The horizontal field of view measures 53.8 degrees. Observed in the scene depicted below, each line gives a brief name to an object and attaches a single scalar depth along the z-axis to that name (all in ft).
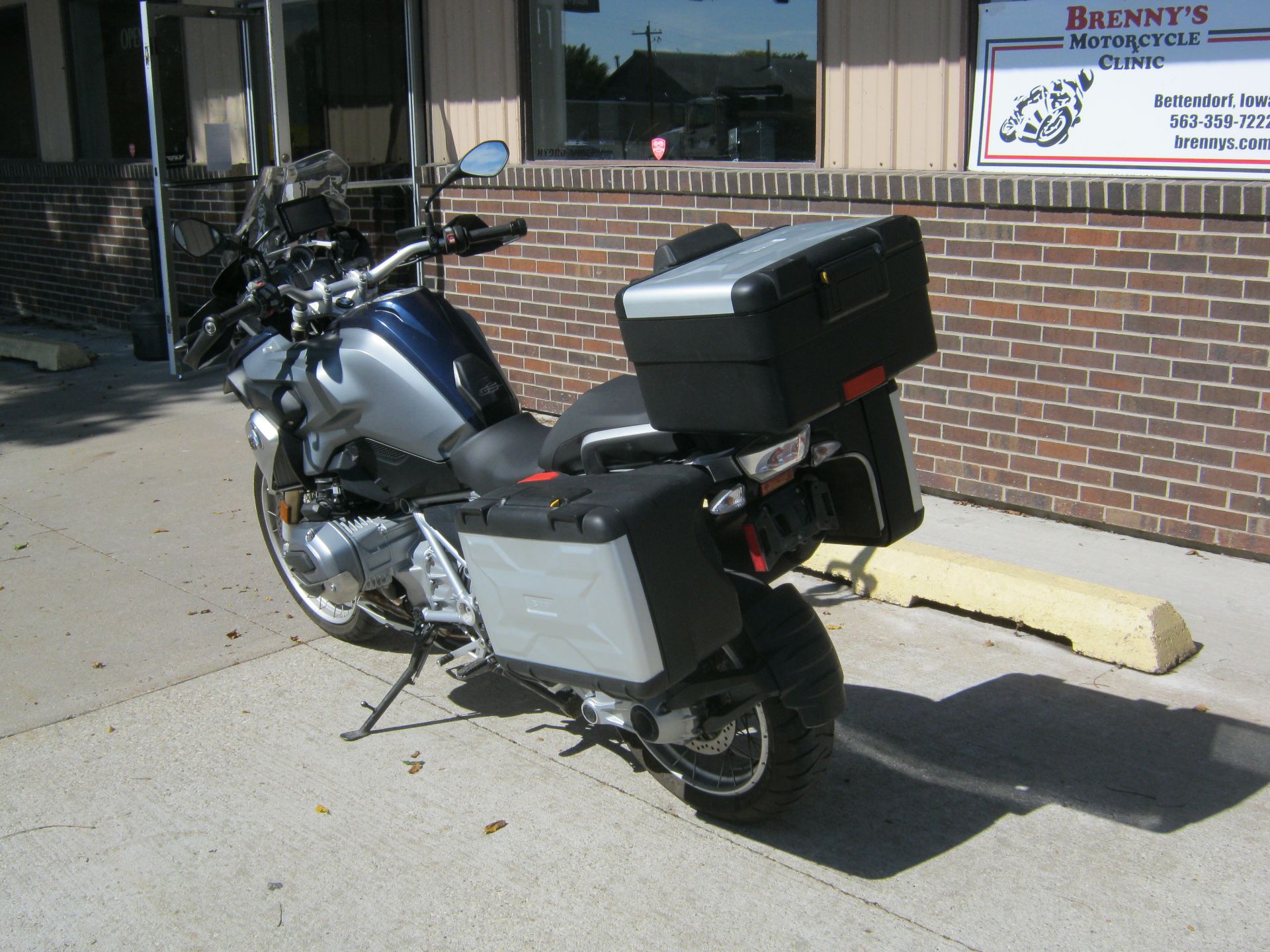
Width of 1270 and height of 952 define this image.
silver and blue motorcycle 8.93
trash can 32.30
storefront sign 15.43
